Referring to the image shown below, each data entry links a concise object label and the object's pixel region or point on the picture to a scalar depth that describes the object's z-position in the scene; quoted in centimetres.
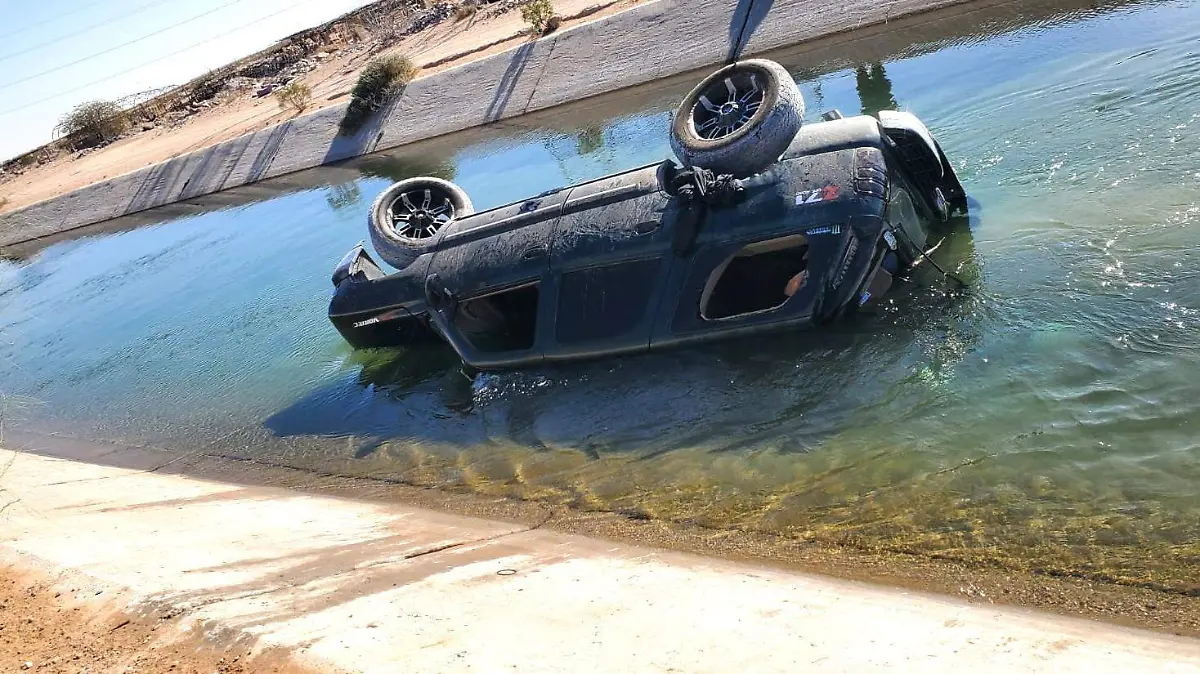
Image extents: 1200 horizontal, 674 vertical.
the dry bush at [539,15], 2909
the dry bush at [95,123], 5116
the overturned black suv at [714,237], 834
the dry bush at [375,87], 3120
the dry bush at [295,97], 3728
